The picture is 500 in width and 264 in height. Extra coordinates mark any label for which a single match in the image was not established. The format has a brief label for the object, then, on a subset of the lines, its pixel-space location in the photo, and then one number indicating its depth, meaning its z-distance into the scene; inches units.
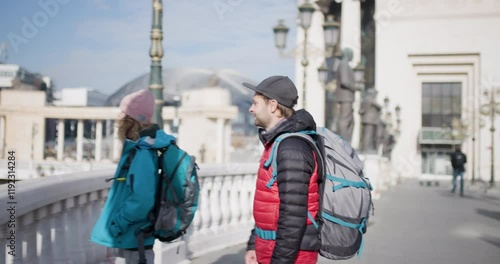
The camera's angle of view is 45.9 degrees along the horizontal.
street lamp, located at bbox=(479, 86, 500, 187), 1123.1
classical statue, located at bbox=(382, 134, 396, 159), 1370.8
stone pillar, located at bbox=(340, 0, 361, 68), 2055.9
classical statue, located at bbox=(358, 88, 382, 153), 872.3
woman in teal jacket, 130.3
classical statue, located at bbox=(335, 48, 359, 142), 596.4
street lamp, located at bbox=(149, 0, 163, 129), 287.1
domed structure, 5378.9
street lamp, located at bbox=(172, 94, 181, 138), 2076.5
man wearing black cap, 111.7
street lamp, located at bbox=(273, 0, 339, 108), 617.3
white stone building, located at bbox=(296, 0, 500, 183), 1884.8
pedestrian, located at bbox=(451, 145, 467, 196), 895.7
